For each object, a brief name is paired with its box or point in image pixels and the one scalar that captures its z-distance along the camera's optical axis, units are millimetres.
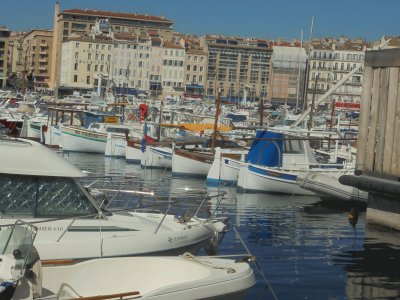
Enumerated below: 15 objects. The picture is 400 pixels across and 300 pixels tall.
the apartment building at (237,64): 166875
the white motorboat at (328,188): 26188
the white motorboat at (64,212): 12555
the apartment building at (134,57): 153000
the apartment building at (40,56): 179375
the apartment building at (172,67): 159500
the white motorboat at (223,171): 33812
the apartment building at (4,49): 172938
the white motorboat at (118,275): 9680
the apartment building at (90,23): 176000
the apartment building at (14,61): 175500
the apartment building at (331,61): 155875
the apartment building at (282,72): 161375
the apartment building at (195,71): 162500
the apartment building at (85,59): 154750
